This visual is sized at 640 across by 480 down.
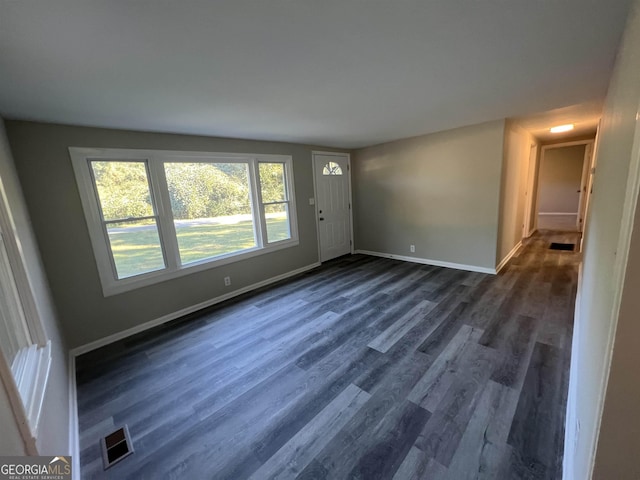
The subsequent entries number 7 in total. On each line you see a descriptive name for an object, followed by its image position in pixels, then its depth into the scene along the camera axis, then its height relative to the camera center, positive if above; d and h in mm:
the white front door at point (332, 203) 4832 -181
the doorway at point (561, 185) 7809 -232
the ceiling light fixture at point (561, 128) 4203 +846
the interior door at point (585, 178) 5514 -45
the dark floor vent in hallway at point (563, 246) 4869 -1322
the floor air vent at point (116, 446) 1488 -1435
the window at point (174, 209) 2678 -54
